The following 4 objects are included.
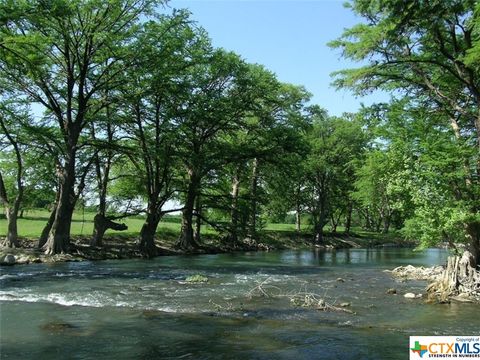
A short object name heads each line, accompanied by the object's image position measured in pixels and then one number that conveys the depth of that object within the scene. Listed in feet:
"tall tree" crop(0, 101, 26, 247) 101.40
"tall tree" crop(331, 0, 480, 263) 62.23
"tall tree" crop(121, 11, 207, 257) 106.73
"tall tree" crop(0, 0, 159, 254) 96.12
